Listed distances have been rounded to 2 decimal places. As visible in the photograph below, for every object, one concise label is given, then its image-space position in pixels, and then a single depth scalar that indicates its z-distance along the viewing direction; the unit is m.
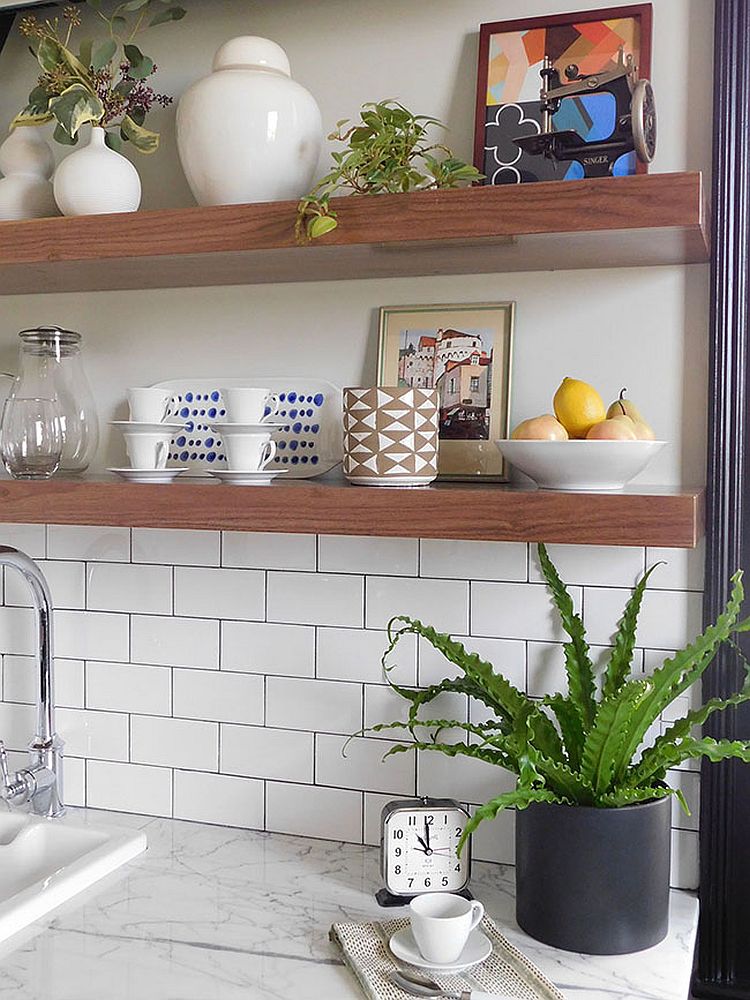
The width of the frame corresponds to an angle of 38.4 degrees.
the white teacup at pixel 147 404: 1.54
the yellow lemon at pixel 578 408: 1.36
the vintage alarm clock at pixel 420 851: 1.45
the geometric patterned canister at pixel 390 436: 1.40
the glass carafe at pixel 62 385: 1.70
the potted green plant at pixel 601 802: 1.30
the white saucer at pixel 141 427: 1.53
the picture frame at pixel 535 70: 1.48
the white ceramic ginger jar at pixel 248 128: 1.47
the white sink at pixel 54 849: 1.56
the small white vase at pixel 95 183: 1.55
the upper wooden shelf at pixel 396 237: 1.27
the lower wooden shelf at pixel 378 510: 1.25
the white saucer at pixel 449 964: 1.25
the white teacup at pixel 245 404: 1.48
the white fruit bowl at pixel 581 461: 1.27
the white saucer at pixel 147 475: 1.54
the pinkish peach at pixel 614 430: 1.29
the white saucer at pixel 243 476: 1.48
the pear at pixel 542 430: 1.32
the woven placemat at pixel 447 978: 1.21
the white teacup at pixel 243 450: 1.49
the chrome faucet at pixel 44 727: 1.74
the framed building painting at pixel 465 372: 1.58
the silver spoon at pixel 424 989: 1.20
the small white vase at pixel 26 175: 1.67
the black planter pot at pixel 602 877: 1.31
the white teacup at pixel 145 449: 1.55
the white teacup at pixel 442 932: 1.24
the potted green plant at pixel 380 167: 1.36
